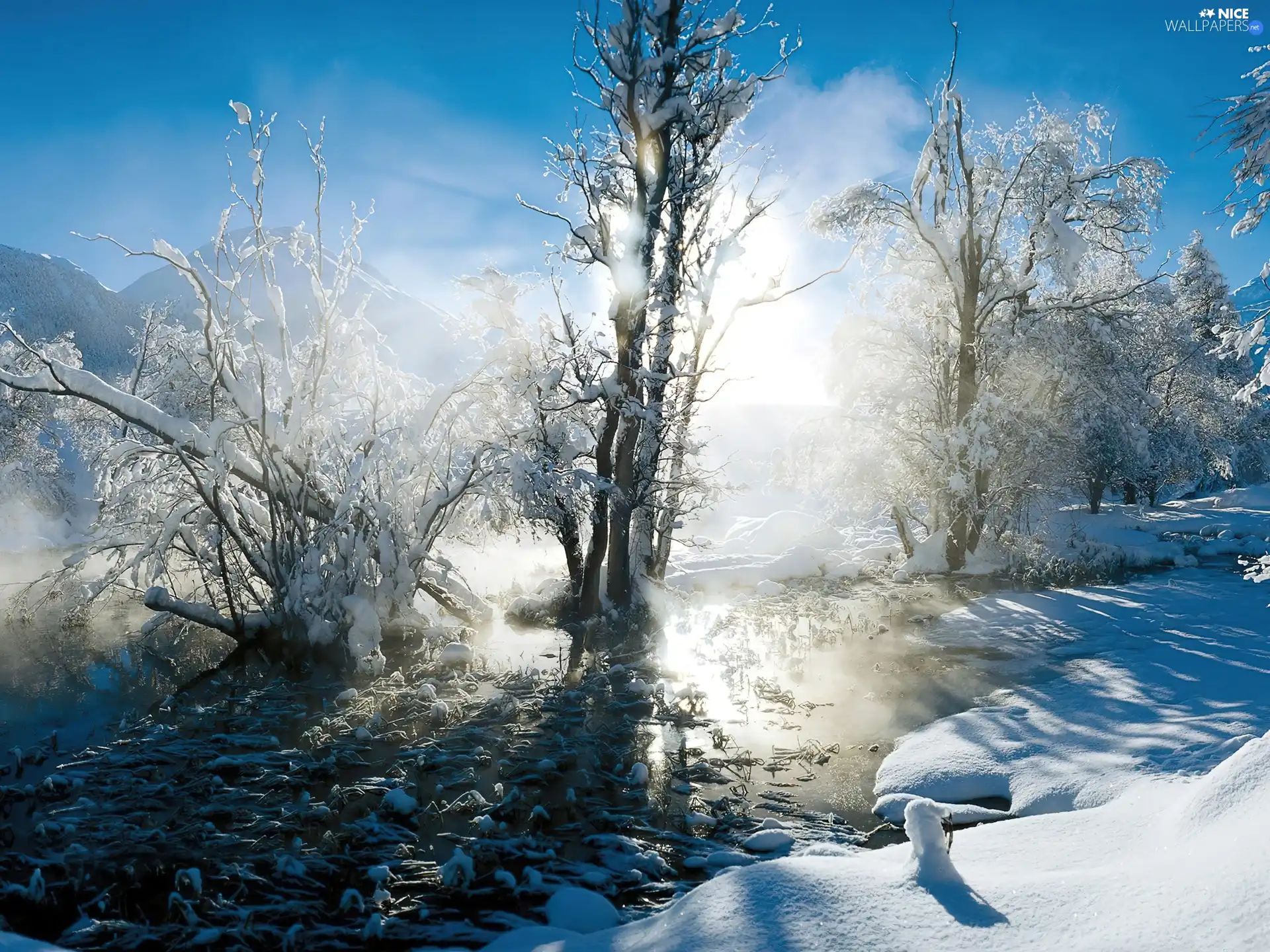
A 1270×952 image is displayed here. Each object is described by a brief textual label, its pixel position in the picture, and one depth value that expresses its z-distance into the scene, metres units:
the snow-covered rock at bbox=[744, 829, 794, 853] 4.30
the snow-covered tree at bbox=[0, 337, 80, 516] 24.91
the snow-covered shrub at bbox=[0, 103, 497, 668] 7.99
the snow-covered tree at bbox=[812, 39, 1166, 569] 13.85
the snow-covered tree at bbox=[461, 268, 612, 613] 9.88
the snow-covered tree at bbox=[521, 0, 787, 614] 9.93
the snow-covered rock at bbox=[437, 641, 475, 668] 8.73
